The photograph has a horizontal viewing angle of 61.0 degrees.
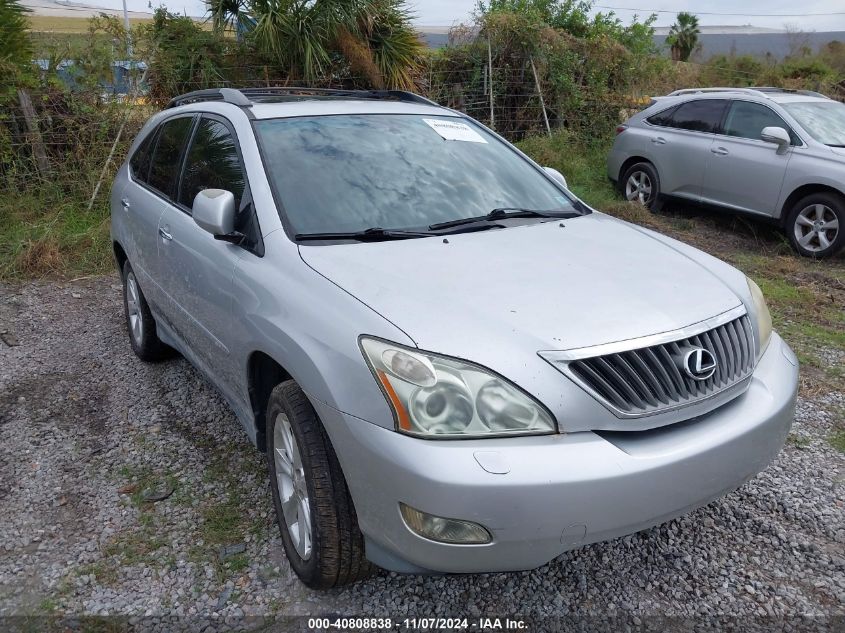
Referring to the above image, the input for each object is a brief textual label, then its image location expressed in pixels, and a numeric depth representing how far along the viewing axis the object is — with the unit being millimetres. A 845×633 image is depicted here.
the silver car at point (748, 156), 7004
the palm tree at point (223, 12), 8812
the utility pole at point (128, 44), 8281
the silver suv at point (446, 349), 2010
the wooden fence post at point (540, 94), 10938
